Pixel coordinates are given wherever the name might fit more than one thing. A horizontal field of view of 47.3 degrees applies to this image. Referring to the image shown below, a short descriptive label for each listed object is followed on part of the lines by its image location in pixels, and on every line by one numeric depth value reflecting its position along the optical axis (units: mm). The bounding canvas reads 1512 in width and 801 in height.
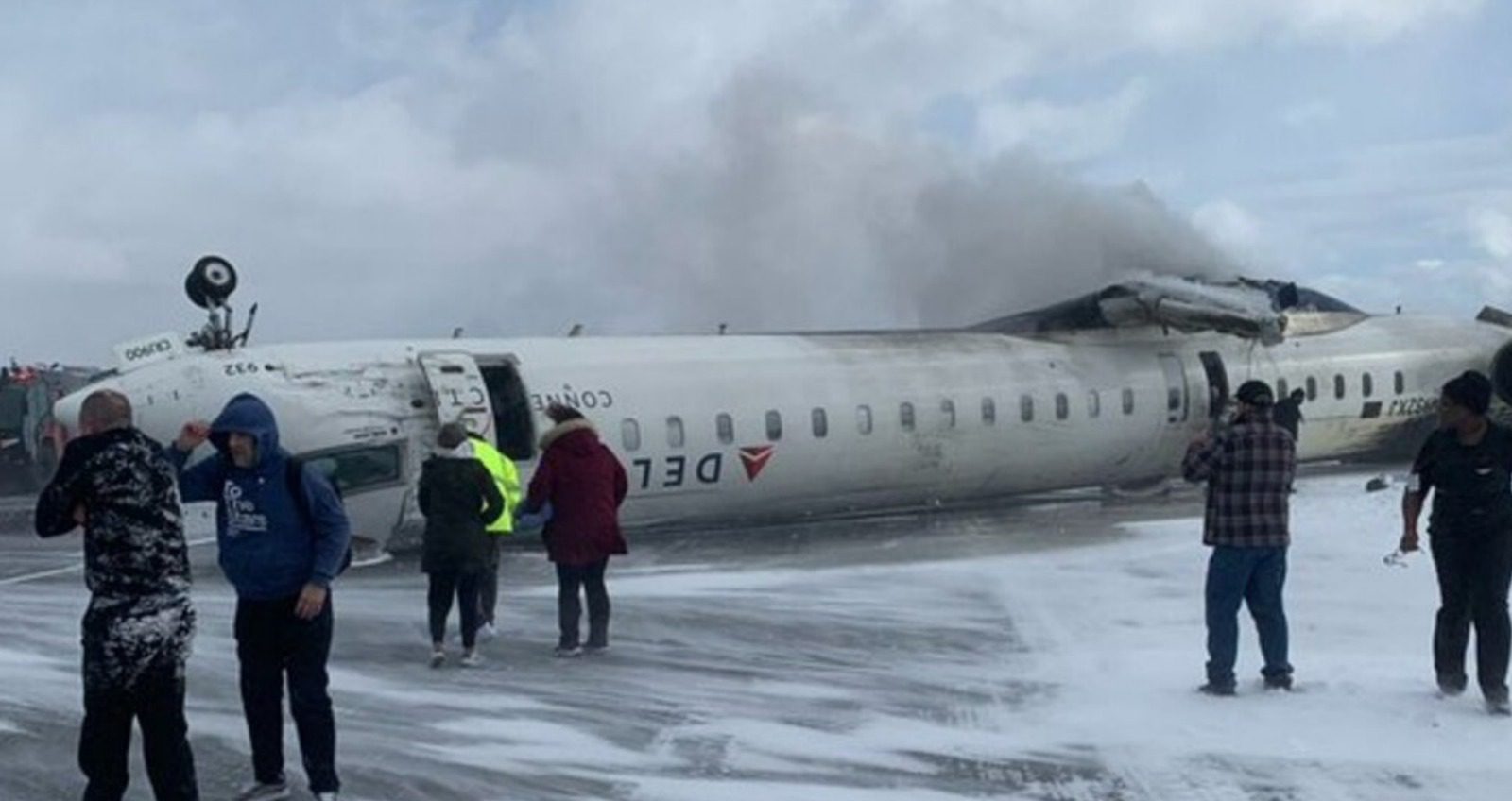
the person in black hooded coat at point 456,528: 11195
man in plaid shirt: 9680
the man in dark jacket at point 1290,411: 23109
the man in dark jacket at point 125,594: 6777
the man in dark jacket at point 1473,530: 9023
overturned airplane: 17688
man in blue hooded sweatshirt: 7414
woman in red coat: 11750
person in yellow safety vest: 12422
